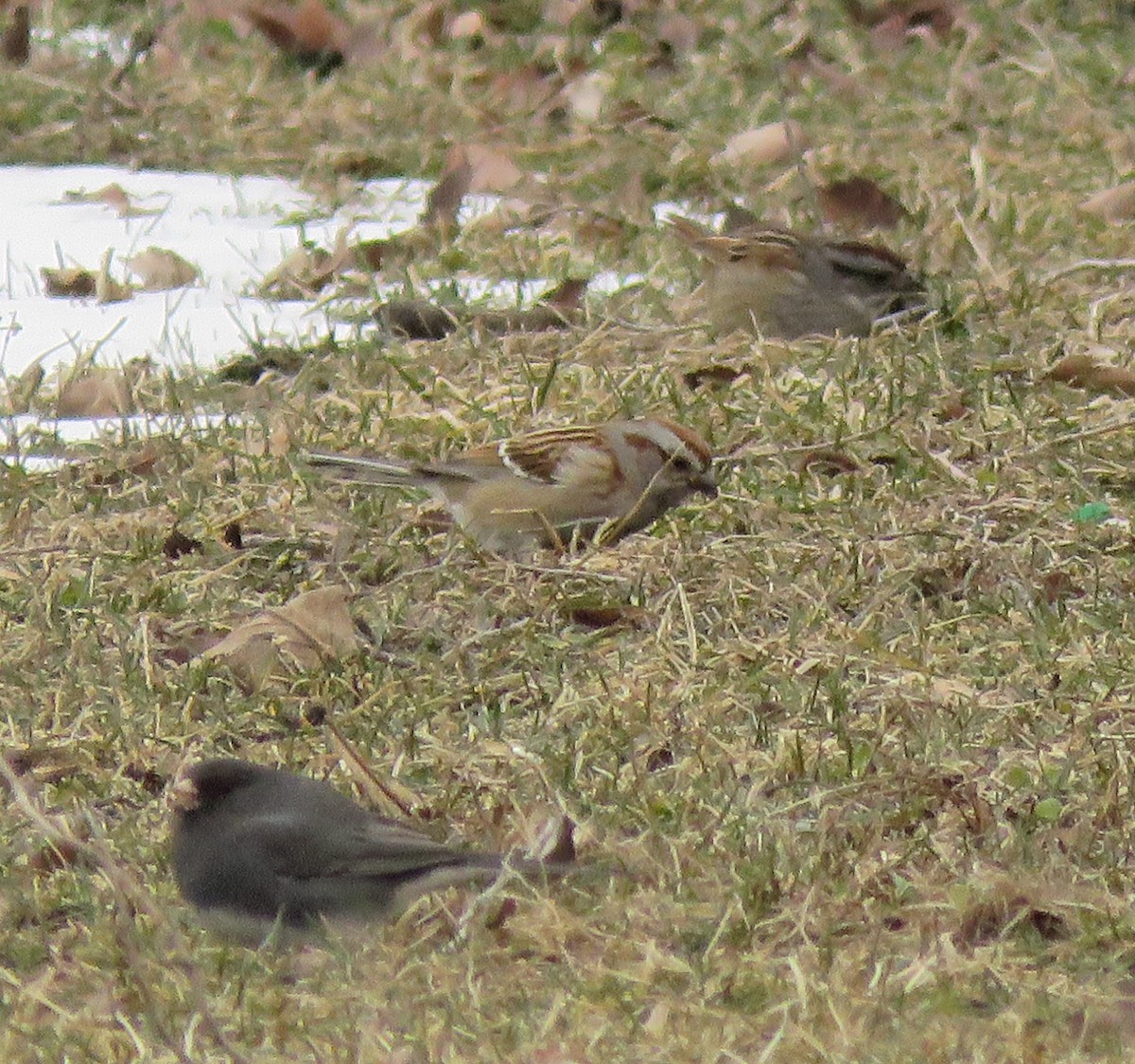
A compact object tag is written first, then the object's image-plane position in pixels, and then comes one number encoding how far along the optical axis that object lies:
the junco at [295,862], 7.07
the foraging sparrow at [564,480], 10.48
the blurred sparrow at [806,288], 12.93
